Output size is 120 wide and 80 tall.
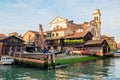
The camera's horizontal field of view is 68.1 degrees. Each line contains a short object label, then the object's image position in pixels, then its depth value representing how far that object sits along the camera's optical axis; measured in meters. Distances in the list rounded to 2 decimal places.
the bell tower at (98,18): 38.75
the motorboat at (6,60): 20.20
